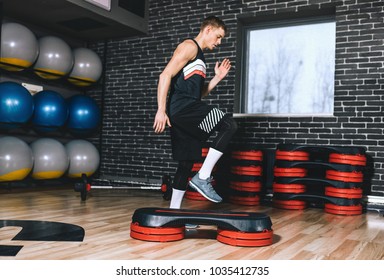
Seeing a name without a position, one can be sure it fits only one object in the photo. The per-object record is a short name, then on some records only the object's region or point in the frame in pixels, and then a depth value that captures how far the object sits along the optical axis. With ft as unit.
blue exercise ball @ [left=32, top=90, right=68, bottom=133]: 16.92
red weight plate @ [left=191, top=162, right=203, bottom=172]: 16.49
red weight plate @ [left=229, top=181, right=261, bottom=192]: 15.39
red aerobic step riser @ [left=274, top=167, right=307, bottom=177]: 14.64
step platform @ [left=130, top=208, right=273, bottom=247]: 8.04
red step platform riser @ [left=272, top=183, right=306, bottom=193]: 14.61
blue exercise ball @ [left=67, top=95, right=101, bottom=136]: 18.72
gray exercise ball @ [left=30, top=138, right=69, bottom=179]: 16.67
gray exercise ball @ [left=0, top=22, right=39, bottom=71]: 15.34
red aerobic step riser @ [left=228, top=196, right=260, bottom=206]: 15.43
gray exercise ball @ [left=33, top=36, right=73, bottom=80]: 17.08
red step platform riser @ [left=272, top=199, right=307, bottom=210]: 14.60
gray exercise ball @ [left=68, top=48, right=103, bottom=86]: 18.86
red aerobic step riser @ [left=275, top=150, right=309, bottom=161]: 14.64
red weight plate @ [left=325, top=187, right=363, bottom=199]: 13.83
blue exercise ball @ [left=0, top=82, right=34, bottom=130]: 15.24
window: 16.67
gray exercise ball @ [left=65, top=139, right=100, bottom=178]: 18.31
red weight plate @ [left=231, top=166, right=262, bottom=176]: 15.37
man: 9.35
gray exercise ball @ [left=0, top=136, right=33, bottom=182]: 15.03
